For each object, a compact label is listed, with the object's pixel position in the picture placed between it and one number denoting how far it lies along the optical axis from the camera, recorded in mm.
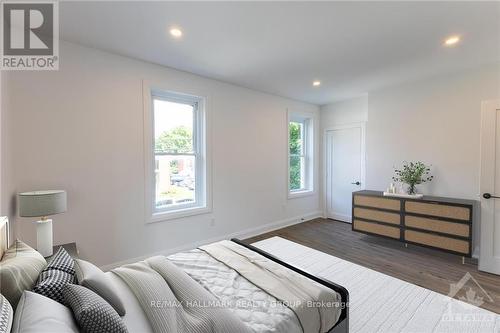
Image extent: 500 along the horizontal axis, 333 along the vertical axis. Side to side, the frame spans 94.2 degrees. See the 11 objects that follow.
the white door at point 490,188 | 2781
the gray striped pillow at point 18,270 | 1128
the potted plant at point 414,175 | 3621
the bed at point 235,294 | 1264
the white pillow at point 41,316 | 882
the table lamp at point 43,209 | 1963
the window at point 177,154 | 3279
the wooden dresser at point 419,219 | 2971
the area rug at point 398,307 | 1920
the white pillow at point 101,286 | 1242
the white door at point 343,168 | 4836
